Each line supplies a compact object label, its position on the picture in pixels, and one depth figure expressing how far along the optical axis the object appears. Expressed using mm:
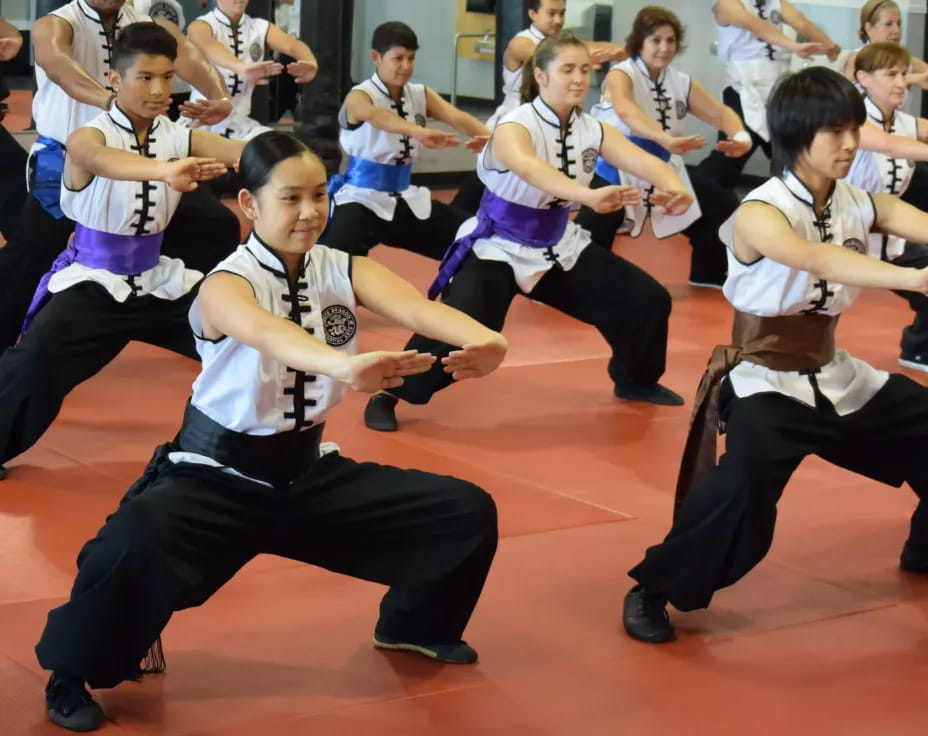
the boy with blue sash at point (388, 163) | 9122
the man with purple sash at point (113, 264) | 6471
